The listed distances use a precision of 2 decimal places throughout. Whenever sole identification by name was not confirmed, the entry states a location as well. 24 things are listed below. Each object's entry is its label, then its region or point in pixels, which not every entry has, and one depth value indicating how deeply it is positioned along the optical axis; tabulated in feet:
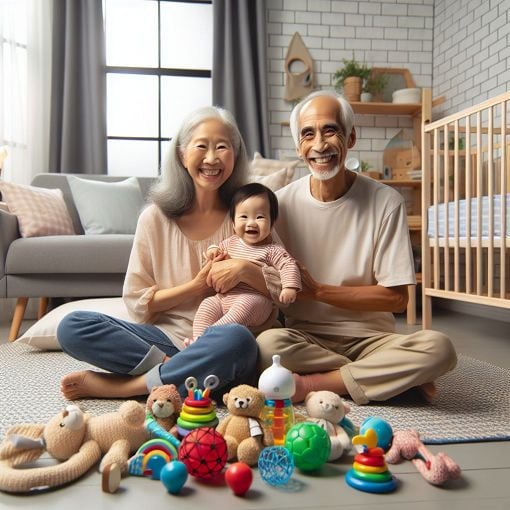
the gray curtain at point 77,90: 13.38
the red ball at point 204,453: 3.16
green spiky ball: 3.24
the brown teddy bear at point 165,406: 3.84
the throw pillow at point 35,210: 9.66
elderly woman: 4.60
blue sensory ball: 3.12
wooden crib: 7.88
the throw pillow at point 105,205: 10.82
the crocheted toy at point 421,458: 3.18
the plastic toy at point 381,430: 3.58
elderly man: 4.74
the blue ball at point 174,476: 2.99
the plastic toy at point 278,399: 3.49
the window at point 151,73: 14.69
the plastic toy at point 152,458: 3.26
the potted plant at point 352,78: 14.07
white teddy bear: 3.68
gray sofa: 9.07
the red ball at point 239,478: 2.99
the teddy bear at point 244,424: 3.49
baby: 4.92
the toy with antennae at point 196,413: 3.56
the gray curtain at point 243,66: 14.12
